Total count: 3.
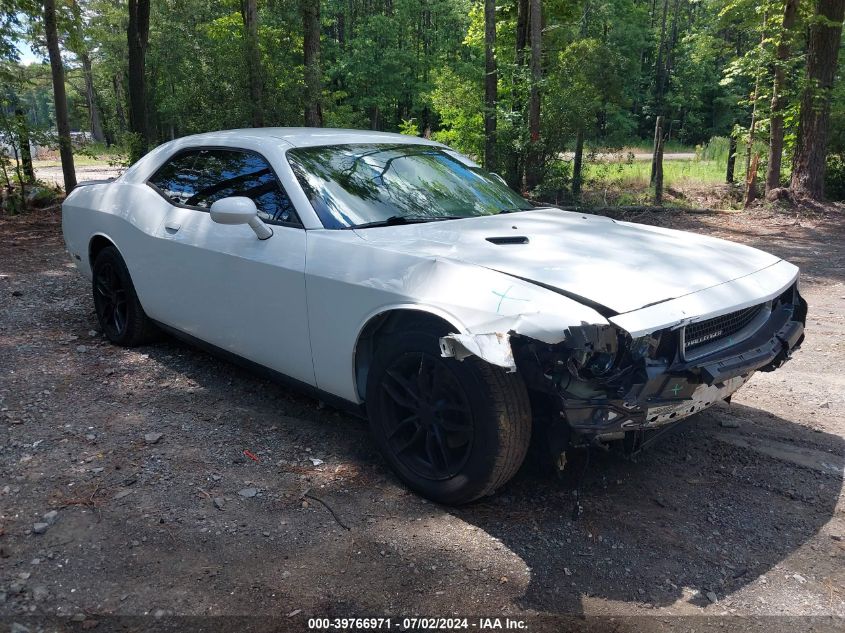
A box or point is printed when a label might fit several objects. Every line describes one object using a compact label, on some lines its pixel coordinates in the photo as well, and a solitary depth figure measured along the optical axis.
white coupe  2.63
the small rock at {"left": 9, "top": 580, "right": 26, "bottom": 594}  2.51
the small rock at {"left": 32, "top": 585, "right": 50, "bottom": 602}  2.47
